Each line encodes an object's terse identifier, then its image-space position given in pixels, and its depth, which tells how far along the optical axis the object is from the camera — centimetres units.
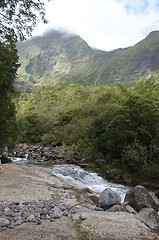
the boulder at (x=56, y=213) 973
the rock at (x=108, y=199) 1222
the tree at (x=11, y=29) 629
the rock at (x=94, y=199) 1352
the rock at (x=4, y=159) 2409
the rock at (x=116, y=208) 1125
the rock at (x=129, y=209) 1130
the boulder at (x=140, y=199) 1244
